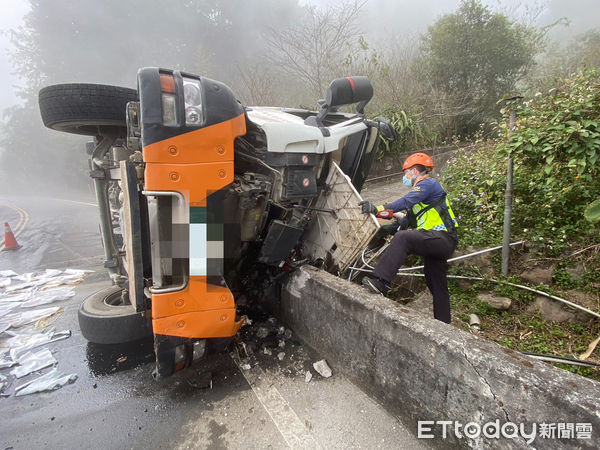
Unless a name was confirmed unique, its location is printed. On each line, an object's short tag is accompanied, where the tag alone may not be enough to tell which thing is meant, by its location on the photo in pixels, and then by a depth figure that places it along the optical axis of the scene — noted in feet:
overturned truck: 5.69
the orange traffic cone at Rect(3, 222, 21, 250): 21.67
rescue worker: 7.88
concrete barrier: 3.92
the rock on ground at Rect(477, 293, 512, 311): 8.74
